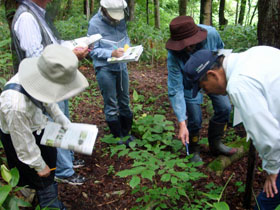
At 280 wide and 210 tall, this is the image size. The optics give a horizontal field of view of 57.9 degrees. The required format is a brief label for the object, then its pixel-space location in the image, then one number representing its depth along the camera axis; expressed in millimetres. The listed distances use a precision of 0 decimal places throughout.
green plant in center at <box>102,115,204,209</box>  1851
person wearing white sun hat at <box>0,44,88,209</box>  1678
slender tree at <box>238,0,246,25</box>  10429
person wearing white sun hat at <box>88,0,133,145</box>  2992
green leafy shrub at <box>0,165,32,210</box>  1845
